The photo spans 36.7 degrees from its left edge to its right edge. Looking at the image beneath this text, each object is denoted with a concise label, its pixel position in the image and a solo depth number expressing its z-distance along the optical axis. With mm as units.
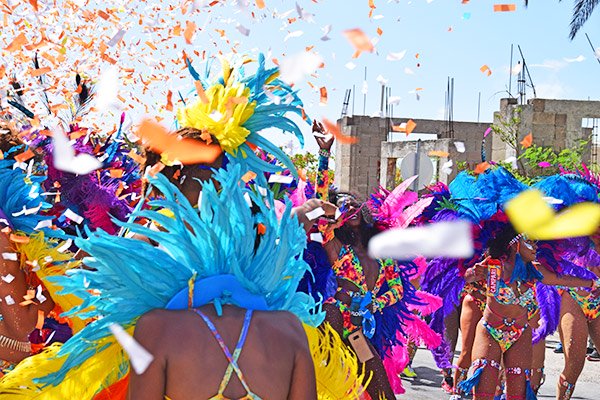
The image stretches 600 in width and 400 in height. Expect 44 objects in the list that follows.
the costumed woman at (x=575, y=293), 7035
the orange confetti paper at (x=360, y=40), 3512
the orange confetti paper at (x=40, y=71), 5150
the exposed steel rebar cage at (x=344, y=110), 27591
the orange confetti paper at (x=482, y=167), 6285
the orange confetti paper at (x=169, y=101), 4129
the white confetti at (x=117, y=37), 4052
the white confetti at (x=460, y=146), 6032
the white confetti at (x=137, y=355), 2557
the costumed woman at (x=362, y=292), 5895
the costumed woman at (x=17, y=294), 4043
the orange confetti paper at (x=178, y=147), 3412
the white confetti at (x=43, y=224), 4504
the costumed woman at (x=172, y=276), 2812
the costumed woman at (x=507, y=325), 6098
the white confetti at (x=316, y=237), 5636
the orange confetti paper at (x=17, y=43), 4797
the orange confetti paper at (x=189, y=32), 3994
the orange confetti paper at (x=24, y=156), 4590
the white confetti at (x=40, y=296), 4112
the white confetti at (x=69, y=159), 5277
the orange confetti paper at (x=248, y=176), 3801
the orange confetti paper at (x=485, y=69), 4816
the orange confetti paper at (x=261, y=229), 3116
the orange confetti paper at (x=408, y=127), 4527
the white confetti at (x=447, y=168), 6341
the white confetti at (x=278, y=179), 4637
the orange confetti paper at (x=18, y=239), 4205
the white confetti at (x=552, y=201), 6906
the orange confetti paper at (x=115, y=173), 6375
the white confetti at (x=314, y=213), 4734
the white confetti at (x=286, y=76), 3951
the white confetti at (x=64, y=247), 4467
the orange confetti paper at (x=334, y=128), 3748
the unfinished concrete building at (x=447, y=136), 16266
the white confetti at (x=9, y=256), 4035
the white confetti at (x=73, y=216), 5441
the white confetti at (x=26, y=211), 4465
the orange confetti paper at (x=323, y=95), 4105
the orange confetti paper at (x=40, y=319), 4094
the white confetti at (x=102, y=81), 4605
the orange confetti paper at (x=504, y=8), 3696
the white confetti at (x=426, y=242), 6602
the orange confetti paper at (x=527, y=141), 5698
